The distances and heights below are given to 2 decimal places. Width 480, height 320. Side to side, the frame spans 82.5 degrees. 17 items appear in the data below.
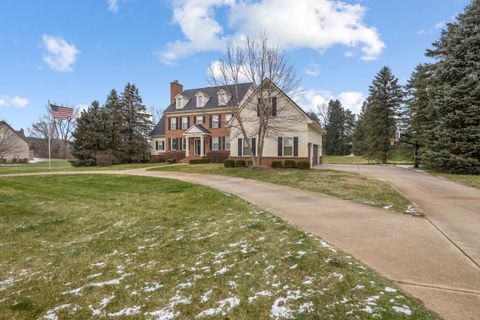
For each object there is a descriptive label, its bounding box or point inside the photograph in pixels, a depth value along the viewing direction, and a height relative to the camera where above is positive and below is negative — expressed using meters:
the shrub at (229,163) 21.38 -0.88
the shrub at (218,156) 28.27 -0.38
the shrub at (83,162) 28.93 -0.99
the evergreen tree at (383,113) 31.73 +4.52
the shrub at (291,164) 20.34 -0.89
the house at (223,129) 21.50 +2.29
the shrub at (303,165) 19.91 -0.95
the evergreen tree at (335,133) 58.78 +4.07
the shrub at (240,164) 21.28 -0.92
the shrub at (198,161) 27.55 -0.86
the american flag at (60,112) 22.47 +3.36
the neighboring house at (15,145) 46.23 +1.49
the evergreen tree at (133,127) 31.83 +3.10
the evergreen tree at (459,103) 16.17 +3.00
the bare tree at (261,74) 17.67 +5.24
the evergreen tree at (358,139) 53.99 +2.69
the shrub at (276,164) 20.81 -0.91
